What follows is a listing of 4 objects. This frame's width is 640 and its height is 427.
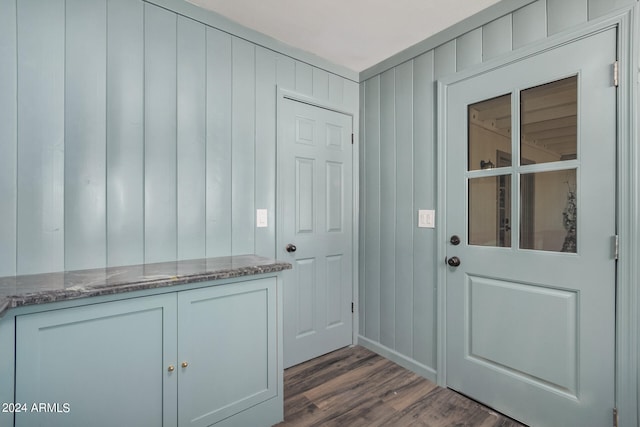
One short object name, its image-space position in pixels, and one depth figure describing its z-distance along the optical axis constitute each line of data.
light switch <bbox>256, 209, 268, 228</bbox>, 2.17
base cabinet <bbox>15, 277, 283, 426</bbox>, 1.12
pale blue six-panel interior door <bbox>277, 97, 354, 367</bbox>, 2.32
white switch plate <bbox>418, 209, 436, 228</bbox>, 2.15
